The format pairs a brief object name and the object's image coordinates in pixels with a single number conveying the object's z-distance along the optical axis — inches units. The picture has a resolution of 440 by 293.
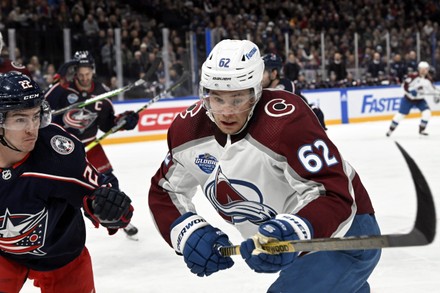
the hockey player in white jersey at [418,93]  404.5
